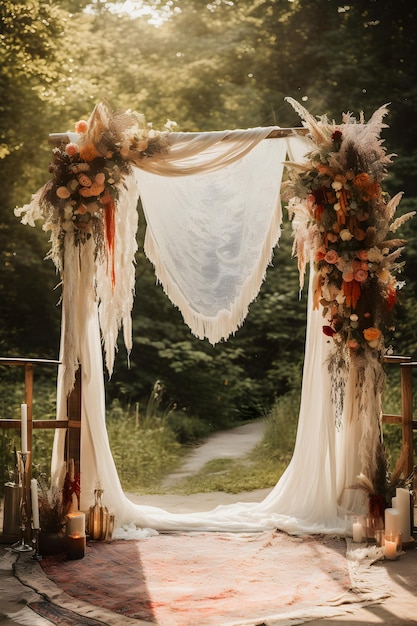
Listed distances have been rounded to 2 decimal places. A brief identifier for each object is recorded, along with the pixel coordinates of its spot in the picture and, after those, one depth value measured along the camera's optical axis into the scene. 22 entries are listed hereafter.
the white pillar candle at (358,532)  4.36
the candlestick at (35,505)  3.92
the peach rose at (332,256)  4.51
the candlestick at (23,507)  4.11
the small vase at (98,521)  4.43
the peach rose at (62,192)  4.53
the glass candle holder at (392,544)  4.00
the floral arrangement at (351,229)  4.52
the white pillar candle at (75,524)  4.07
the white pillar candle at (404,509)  4.25
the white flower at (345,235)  4.50
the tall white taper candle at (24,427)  4.10
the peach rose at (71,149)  4.55
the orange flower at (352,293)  4.52
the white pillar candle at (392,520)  4.17
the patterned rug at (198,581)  3.15
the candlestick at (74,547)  4.02
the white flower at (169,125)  4.86
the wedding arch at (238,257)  4.56
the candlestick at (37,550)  3.98
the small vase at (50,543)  4.08
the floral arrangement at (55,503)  4.11
